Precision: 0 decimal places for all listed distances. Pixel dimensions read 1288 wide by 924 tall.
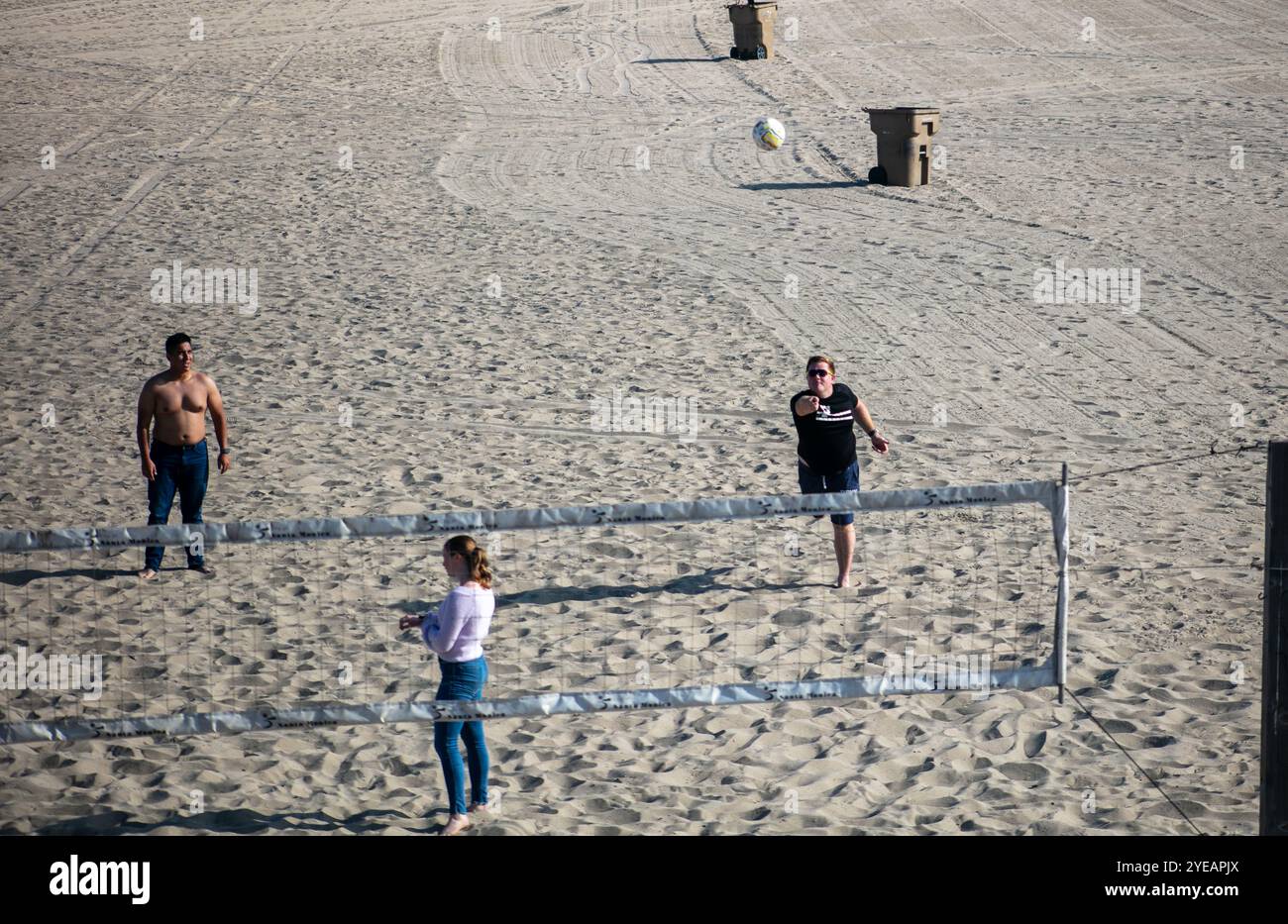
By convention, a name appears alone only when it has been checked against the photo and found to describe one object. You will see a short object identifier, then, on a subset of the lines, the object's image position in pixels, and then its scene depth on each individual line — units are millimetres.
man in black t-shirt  16422
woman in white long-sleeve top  11422
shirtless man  16984
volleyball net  12031
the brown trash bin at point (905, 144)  38344
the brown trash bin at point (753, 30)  56969
